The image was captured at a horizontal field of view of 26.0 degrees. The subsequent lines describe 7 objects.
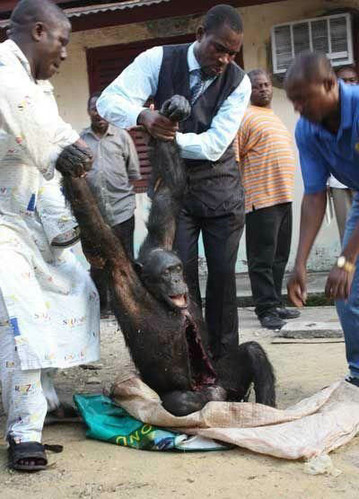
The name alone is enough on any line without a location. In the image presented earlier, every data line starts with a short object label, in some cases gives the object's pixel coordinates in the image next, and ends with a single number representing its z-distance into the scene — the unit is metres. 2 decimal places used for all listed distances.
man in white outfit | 3.52
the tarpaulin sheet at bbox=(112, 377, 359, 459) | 3.62
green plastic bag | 3.76
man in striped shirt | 7.01
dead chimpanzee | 3.99
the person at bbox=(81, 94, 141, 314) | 7.54
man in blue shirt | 3.73
